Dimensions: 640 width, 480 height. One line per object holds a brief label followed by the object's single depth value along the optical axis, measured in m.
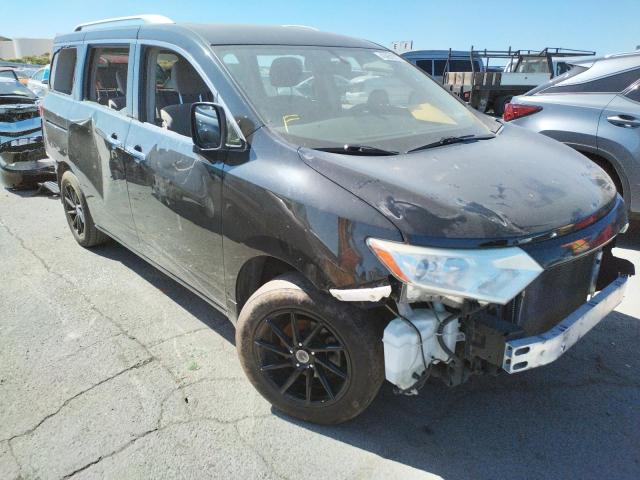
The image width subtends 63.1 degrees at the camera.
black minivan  2.07
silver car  4.64
